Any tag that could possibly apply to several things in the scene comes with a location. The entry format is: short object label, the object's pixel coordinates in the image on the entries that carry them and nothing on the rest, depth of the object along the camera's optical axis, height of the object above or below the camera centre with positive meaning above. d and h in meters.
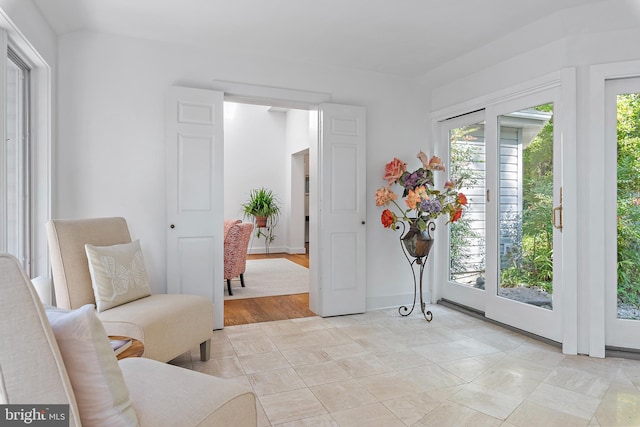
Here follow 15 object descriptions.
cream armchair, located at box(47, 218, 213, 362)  2.21 -0.59
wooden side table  1.70 -0.62
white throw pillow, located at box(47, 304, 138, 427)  0.92 -0.37
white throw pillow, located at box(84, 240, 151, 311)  2.41 -0.41
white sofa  0.80 -0.31
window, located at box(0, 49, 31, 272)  2.56 +0.31
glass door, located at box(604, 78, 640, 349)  2.84 +0.00
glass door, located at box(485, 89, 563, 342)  3.07 -0.03
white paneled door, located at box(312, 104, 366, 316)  3.85 +0.01
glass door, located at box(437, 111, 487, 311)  3.89 -0.09
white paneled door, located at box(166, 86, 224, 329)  3.33 +0.15
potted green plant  8.10 +0.03
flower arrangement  3.55 +0.15
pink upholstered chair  4.71 -0.46
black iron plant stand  3.70 -0.31
